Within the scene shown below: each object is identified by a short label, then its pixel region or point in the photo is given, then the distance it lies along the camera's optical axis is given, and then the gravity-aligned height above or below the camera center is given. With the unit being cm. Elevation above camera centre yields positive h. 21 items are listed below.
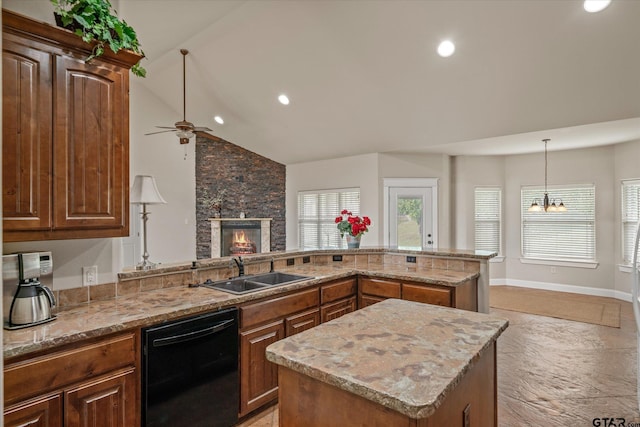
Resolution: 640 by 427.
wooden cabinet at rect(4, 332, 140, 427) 158 -86
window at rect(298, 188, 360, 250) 703 +1
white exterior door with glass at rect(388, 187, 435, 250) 666 -11
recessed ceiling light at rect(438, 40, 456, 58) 378 +184
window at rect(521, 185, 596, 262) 652 -28
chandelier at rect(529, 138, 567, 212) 624 +13
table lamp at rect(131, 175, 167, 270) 261 +15
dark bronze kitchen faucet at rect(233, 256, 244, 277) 314 -47
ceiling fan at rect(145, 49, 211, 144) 506 +127
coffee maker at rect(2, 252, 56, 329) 184 -43
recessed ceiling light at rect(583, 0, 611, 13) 309 +188
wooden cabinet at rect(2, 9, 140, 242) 177 +44
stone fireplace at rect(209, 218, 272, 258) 778 -50
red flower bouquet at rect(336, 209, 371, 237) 403 -15
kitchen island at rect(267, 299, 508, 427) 115 -57
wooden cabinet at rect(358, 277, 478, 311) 303 -74
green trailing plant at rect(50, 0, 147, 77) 190 +108
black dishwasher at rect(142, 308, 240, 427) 200 -99
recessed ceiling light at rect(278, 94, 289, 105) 544 +183
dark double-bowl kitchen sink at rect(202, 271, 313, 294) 291 -61
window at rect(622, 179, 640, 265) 580 -2
